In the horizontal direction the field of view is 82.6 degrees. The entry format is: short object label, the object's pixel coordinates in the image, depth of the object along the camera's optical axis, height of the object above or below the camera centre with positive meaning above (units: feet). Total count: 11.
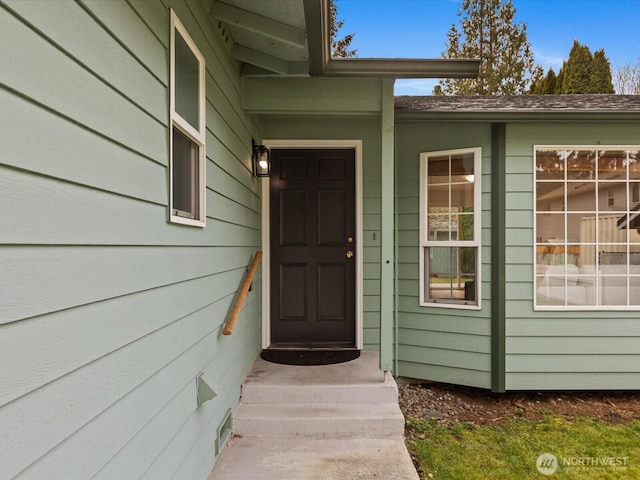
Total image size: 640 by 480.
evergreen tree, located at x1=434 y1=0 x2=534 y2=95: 38.17 +20.77
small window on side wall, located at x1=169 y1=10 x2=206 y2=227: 5.49 +1.87
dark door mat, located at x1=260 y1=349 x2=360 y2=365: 10.91 -3.45
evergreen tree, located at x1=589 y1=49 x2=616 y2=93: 28.04 +13.32
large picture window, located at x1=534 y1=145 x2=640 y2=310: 11.51 +0.61
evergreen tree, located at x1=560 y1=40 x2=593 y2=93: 28.07 +13.63
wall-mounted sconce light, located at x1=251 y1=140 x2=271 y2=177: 11.09 +2.62
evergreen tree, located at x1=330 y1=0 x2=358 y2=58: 36.26 +20.91
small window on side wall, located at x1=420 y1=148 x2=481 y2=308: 11.80 +0.60
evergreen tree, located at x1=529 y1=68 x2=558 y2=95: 30.40 +13.78
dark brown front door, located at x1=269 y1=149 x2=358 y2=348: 12.46 -0.13
